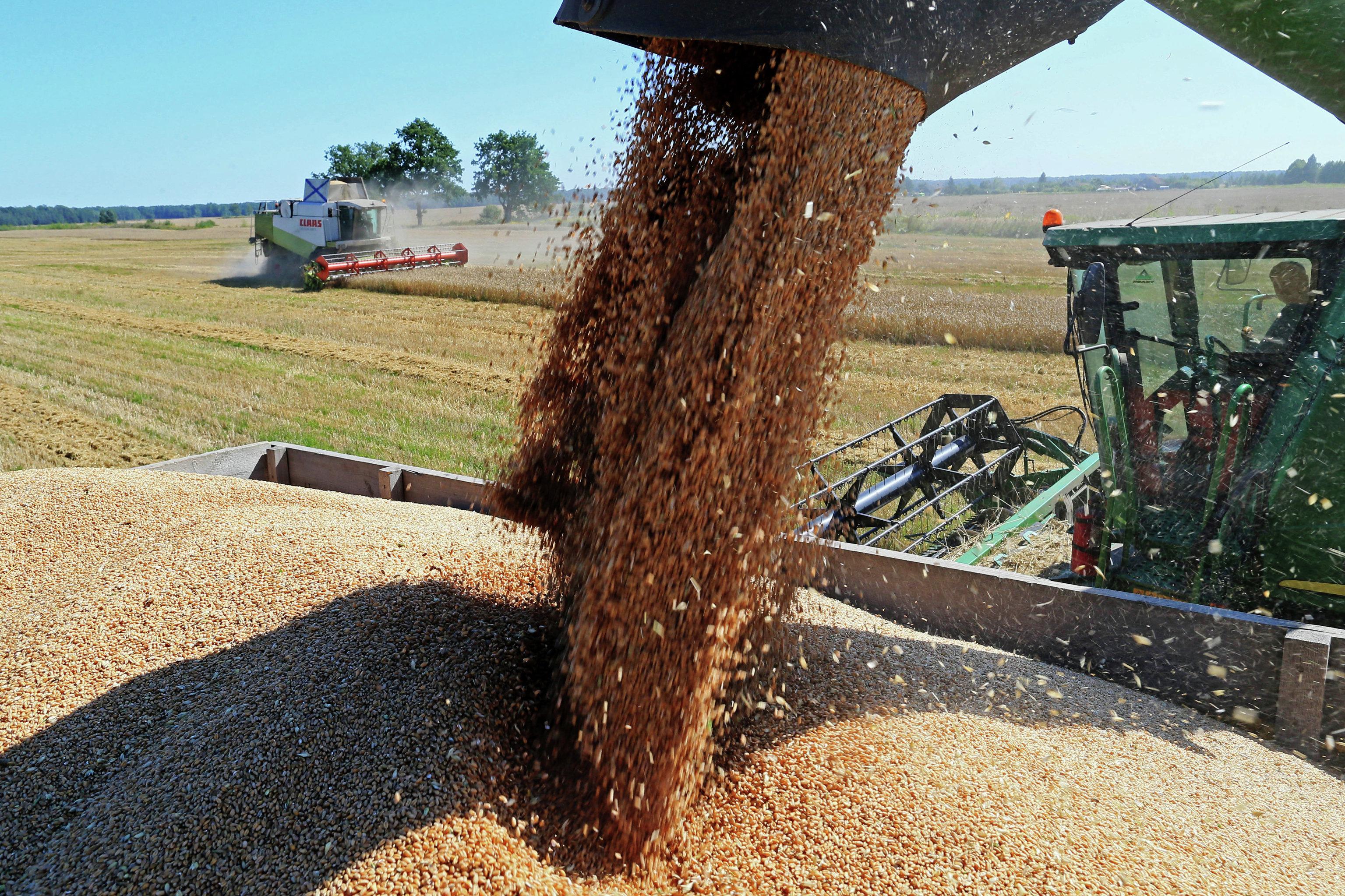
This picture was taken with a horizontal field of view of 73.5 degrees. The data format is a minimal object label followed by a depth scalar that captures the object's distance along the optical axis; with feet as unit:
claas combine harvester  65.21
